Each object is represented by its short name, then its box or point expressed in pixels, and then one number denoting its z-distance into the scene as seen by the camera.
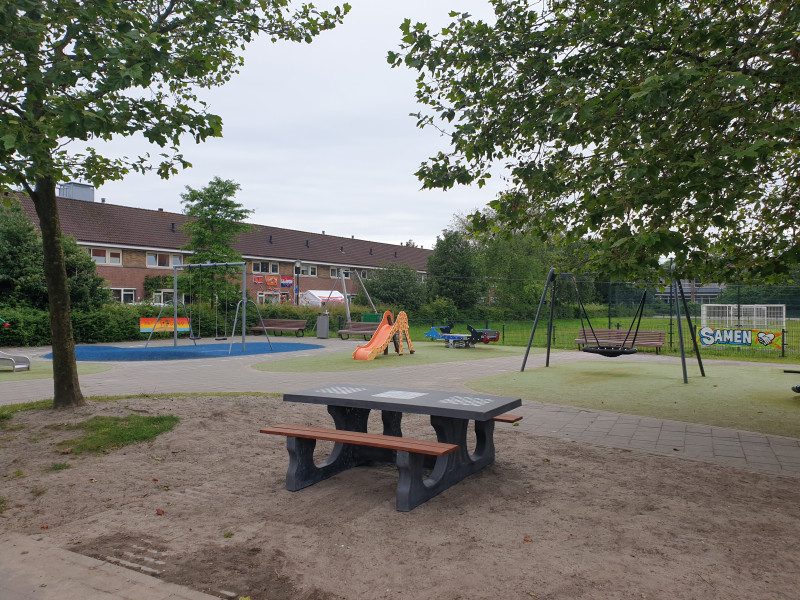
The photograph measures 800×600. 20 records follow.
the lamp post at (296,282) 49.36
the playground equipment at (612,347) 11.93
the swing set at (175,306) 19.86
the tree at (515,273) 37.16
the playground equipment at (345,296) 24.94
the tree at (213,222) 31.00
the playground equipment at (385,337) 16.66
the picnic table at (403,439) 4.25
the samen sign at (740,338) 17.73
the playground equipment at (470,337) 21.06
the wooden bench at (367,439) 4.12
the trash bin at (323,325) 26.14
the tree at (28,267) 23.59
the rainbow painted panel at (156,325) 21.59
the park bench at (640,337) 17.02
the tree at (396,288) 36.41
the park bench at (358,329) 24.23
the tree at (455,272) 36.84
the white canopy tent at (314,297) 44.20
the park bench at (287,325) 27.22
